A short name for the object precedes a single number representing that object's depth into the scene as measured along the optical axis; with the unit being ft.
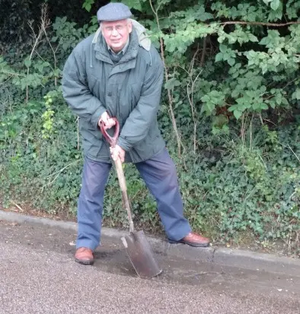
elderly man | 15.31
